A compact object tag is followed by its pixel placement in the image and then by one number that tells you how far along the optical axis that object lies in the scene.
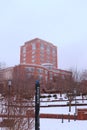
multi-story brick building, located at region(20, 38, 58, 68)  56.74
